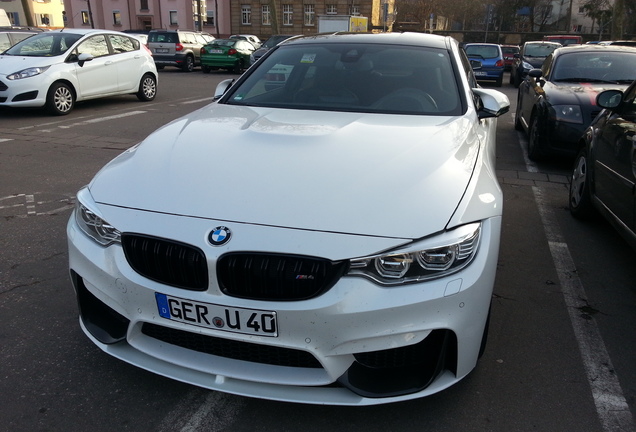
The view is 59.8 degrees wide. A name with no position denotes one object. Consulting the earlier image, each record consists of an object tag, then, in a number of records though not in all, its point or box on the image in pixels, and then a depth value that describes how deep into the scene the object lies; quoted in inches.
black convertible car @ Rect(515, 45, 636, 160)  265.7
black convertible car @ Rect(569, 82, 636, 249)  149.0
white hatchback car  386.6
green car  928.3
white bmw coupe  83.4
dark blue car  772.6
